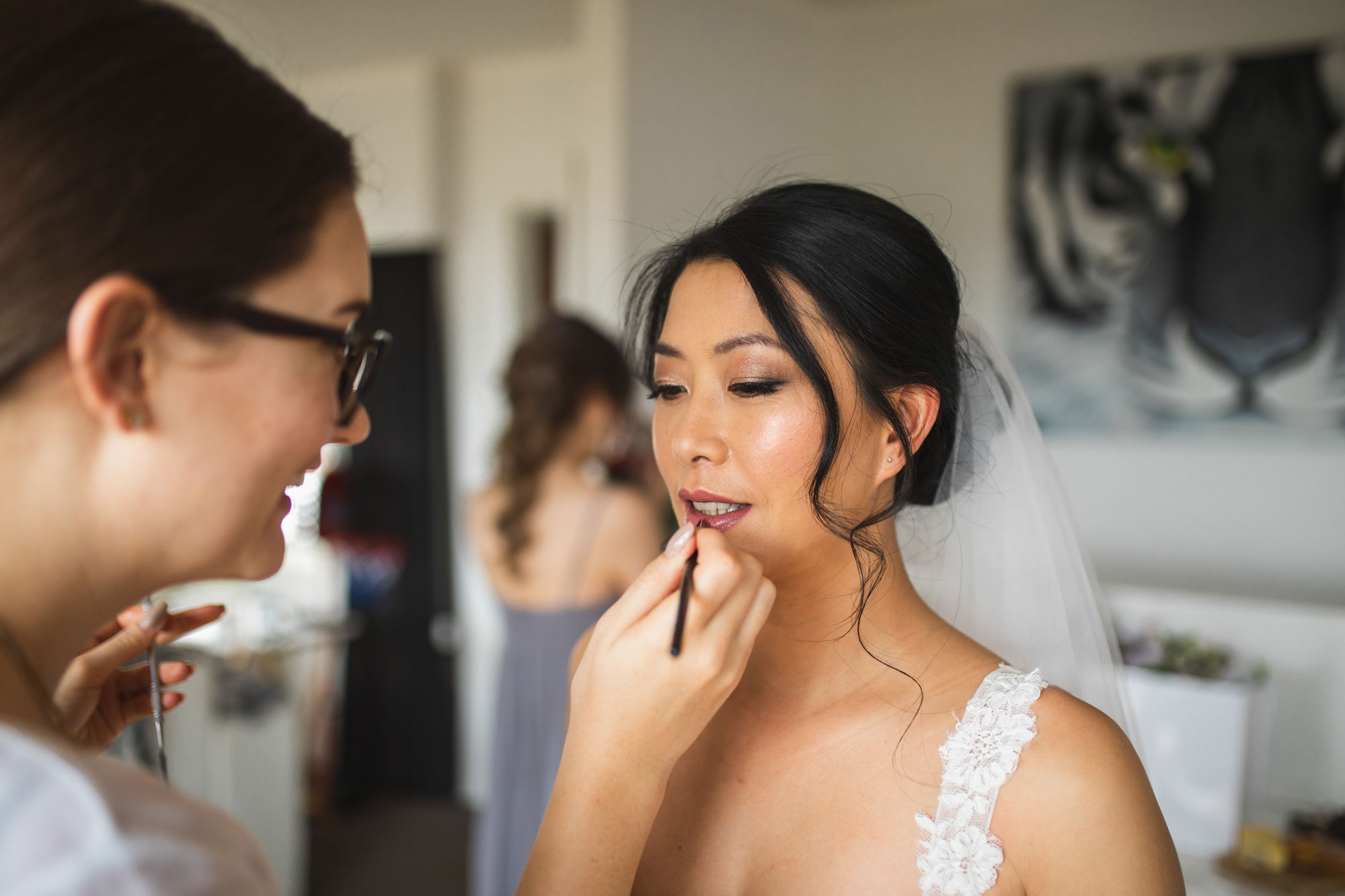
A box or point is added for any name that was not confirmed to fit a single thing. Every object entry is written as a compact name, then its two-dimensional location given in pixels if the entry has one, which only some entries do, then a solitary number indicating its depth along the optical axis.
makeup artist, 0.60
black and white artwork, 3.68
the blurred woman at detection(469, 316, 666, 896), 2.71
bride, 1.05
